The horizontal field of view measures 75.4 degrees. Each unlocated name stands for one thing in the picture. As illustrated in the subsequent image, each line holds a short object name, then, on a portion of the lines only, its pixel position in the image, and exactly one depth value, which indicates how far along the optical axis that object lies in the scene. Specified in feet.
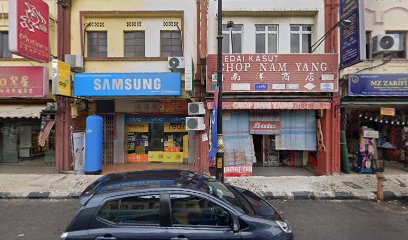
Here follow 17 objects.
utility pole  23.48
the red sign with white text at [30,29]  26.40
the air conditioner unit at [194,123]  32.86
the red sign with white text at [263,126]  34.83
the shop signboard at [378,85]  32.71
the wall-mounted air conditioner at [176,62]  32.83
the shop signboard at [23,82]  32.91
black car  11.58
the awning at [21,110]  33.81
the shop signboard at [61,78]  30.30
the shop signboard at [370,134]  34.40
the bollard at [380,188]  25.71
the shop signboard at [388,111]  34.40
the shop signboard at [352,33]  27.76
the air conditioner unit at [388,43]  32.99
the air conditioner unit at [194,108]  33.06
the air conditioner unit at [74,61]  33.40
